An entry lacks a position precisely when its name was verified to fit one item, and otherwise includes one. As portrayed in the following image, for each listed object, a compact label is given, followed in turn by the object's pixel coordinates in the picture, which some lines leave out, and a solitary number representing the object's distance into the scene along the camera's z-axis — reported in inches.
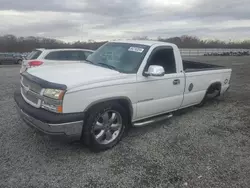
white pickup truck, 103.2
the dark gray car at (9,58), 910.9
